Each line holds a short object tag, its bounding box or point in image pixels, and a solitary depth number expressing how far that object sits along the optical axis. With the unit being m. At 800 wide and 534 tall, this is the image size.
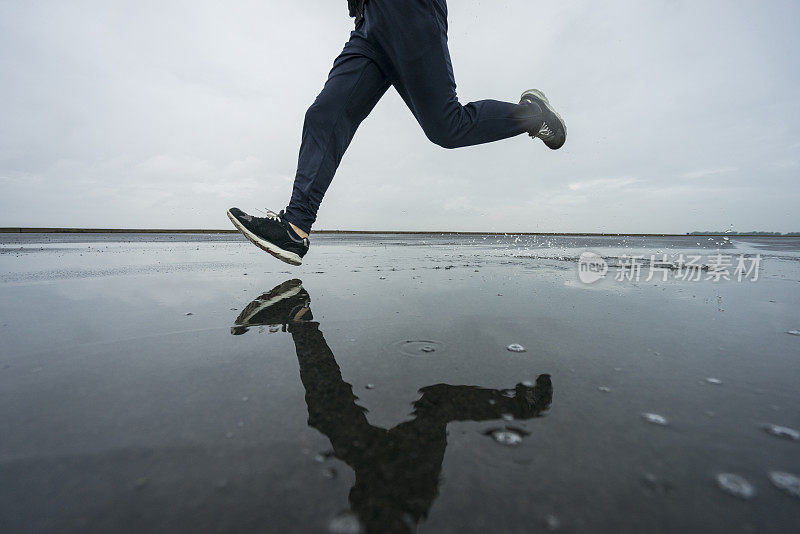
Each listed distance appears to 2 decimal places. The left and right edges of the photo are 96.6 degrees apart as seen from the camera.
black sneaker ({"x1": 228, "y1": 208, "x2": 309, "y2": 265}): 2.36
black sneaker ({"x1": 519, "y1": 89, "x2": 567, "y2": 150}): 2.72
